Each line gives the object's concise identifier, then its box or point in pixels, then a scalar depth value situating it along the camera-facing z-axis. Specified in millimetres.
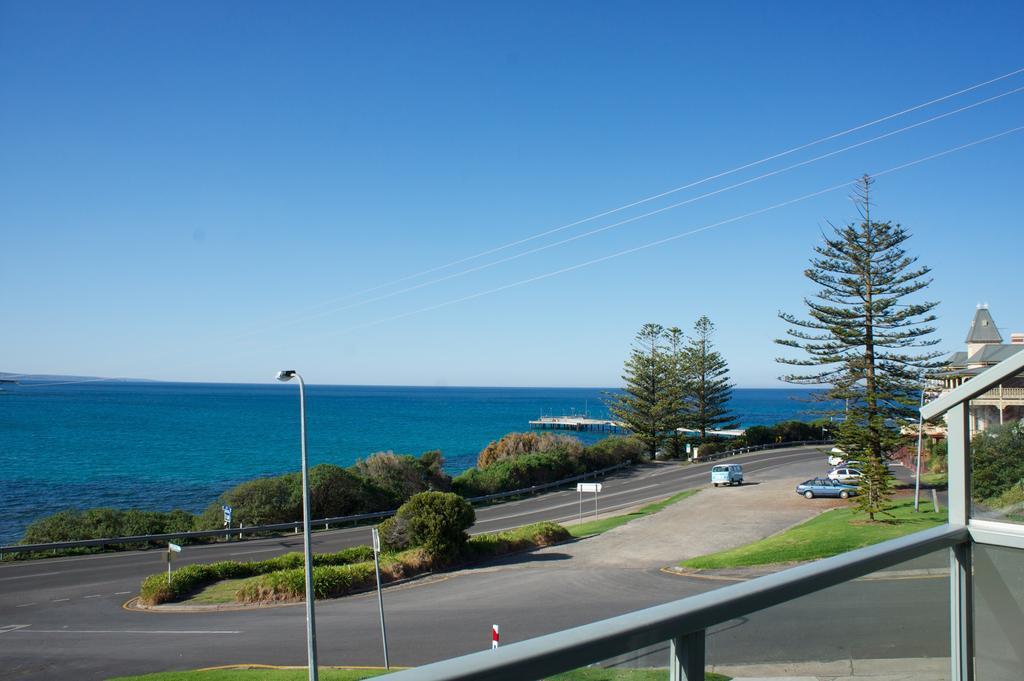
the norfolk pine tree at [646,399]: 64125
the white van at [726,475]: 40312
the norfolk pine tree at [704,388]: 65812
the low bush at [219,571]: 20734
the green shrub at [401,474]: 40625
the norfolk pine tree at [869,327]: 35656
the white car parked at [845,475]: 33688
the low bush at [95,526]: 30891
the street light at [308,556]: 10727
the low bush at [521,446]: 52219
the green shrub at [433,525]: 24375
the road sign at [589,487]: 29331
